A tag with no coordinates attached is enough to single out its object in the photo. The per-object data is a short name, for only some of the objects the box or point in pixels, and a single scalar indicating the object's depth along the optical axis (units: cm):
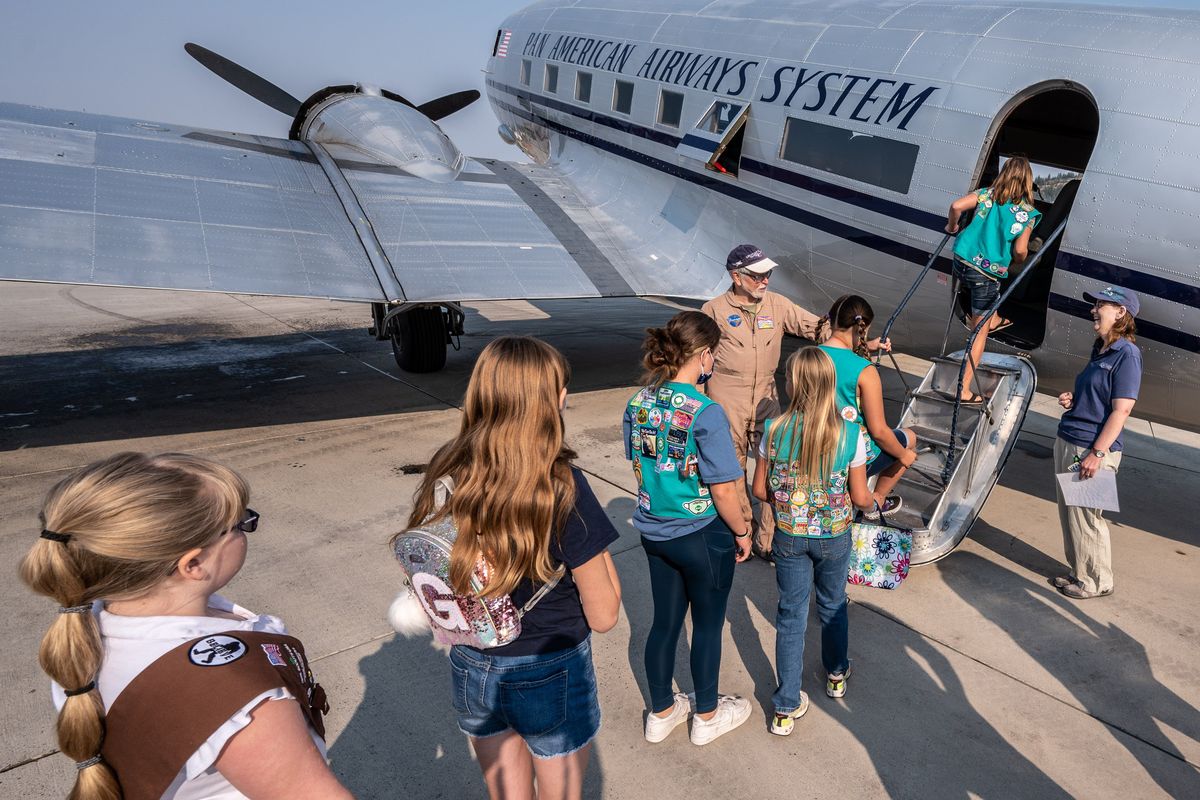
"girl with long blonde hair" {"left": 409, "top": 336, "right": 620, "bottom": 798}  221
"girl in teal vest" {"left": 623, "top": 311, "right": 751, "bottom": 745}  327
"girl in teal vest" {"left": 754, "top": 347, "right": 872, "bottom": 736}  354
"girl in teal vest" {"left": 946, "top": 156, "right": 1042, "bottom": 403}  564
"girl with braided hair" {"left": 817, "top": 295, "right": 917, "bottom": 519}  424
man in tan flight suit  500
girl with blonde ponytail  149
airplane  553
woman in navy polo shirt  491
